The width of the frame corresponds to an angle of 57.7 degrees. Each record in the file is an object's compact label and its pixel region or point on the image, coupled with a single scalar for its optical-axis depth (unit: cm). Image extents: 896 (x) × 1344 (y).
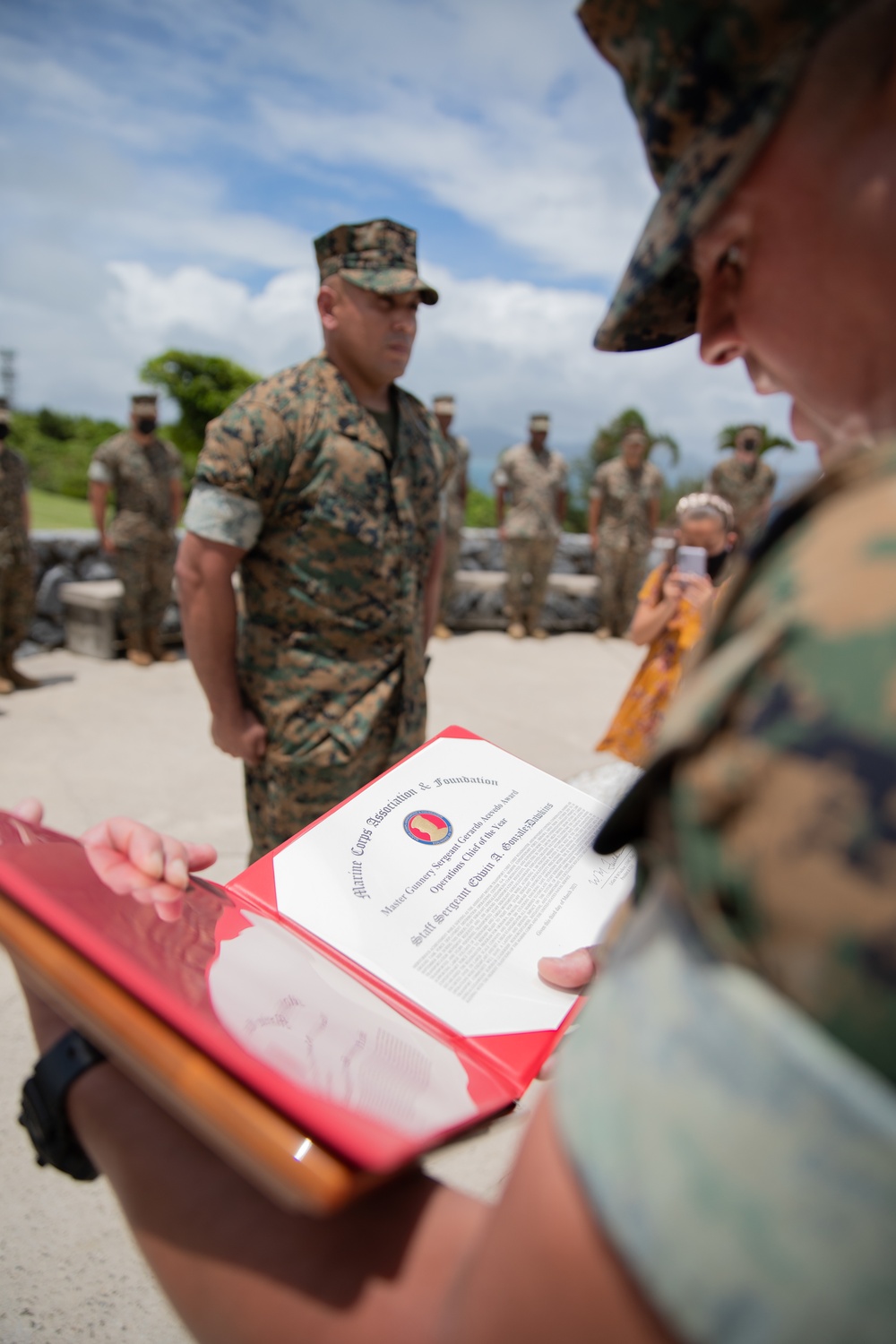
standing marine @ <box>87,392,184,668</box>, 633
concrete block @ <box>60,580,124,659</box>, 642
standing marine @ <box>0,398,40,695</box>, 544
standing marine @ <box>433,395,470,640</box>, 820
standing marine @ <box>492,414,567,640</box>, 833
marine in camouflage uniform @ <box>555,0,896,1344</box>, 33
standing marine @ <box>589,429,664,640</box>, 859
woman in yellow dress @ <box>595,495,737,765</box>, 307
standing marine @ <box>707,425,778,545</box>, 901
